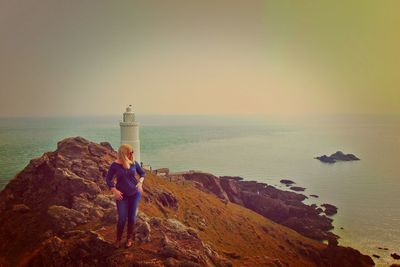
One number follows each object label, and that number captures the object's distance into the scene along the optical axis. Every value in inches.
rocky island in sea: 2716.5
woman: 268.6
